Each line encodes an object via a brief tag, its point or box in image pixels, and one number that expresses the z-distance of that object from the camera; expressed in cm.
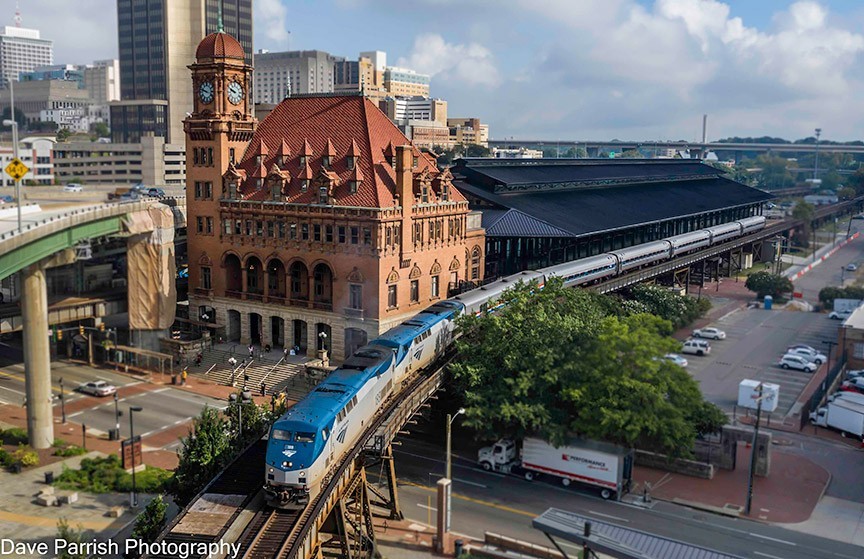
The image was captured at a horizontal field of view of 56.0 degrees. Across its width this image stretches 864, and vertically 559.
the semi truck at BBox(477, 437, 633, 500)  5062
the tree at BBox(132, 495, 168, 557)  3959
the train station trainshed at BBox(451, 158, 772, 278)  9681
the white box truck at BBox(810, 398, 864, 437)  6294
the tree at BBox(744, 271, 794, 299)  11669
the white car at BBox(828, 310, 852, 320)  10489
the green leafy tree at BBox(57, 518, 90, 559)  3362
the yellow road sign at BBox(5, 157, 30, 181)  5312
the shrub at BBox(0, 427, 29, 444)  6059
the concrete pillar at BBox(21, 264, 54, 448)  5894
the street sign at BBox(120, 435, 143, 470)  4916
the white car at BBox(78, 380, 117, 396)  7144
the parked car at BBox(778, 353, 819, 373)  8306
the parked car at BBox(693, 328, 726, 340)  9494
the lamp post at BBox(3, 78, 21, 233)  5255
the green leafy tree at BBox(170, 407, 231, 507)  4450
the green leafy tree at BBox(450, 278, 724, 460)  4975
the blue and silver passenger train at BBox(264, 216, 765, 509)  3859
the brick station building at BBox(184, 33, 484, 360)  7594
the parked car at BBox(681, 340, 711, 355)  8856
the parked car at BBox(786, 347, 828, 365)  8519
